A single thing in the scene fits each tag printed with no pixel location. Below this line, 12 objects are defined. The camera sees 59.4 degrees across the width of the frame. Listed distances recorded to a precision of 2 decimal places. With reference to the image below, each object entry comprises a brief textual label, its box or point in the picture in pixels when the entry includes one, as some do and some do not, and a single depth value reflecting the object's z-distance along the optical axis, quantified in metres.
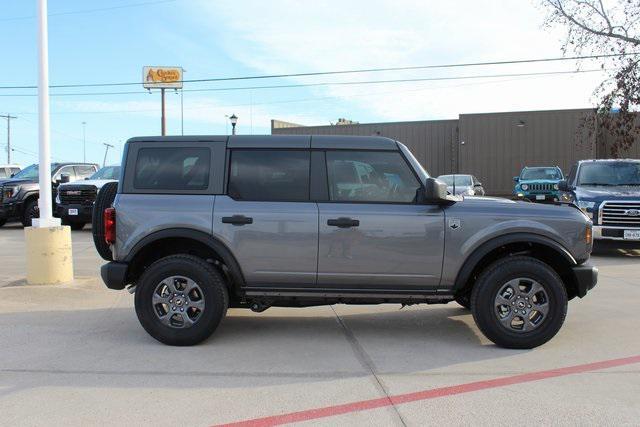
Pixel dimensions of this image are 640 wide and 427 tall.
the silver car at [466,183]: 19.13
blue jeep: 19.05
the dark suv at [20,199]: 16.27
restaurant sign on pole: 44.72
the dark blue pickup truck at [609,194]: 10.68
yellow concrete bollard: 7.83
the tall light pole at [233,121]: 27.14
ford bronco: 5.09
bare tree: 18.47
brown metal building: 29.52
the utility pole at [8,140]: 72.53
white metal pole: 7.95
